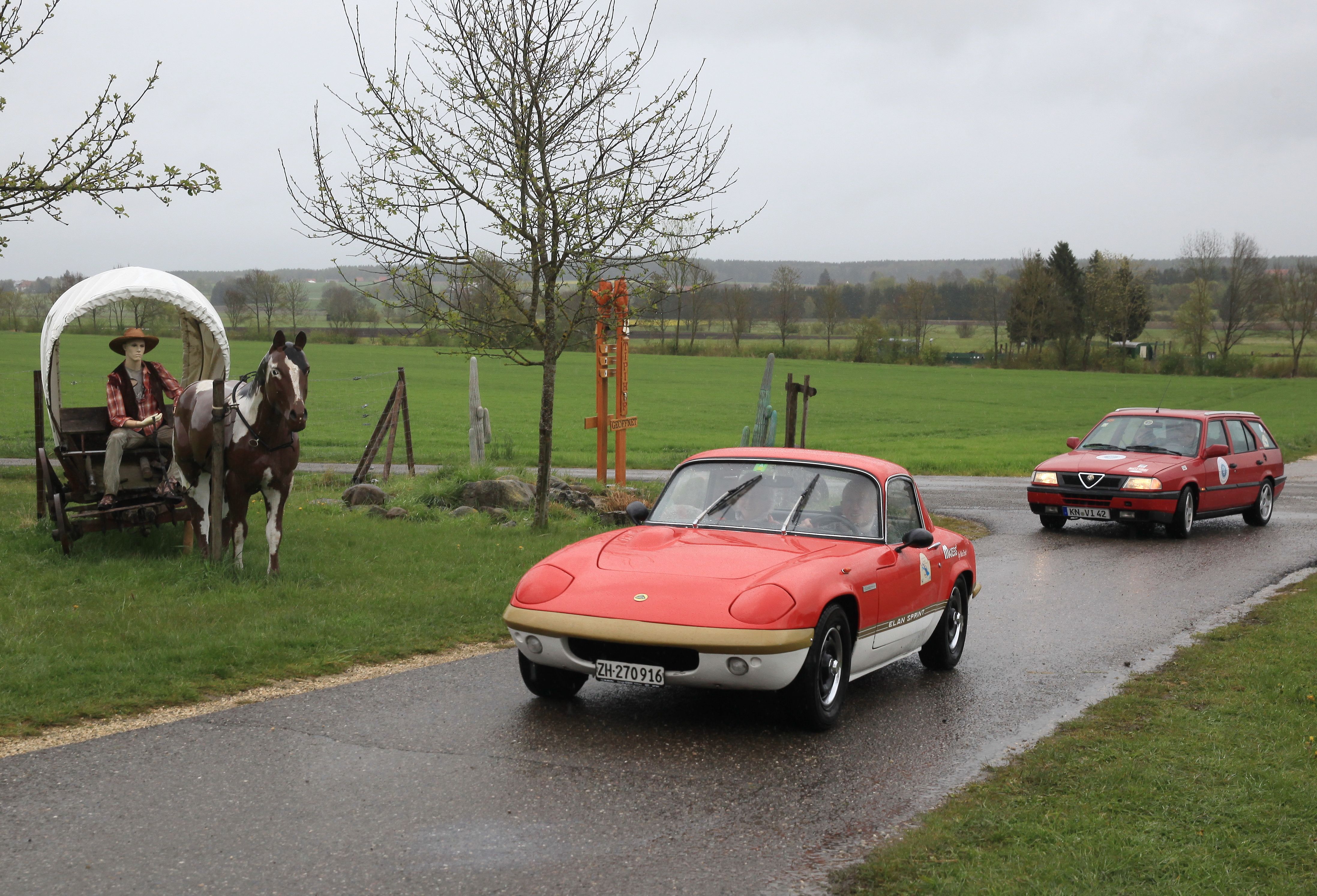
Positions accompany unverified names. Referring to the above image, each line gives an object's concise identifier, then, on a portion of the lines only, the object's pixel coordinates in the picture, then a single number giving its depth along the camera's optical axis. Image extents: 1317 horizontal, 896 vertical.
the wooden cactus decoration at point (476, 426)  22.67
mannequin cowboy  11.31
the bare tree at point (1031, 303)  93.56
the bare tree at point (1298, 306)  81.62
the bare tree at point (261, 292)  102.69
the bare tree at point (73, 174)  14.10
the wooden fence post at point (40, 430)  12.01
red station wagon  15.92
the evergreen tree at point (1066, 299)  92.81
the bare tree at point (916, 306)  106.19
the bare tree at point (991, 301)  104.31
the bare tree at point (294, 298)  108.00
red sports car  6.29
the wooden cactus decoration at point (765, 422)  18.77
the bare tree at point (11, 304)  93.50
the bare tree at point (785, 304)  105.94
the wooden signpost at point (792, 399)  17.30
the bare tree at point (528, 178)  12.20
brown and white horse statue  10.06
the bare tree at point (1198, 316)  83.00
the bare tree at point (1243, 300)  84.75
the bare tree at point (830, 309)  110.44
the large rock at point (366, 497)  15.91
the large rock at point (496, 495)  16.28
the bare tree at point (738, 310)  99.44
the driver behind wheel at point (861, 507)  7.66
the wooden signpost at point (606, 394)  17.05
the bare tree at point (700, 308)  91.62
